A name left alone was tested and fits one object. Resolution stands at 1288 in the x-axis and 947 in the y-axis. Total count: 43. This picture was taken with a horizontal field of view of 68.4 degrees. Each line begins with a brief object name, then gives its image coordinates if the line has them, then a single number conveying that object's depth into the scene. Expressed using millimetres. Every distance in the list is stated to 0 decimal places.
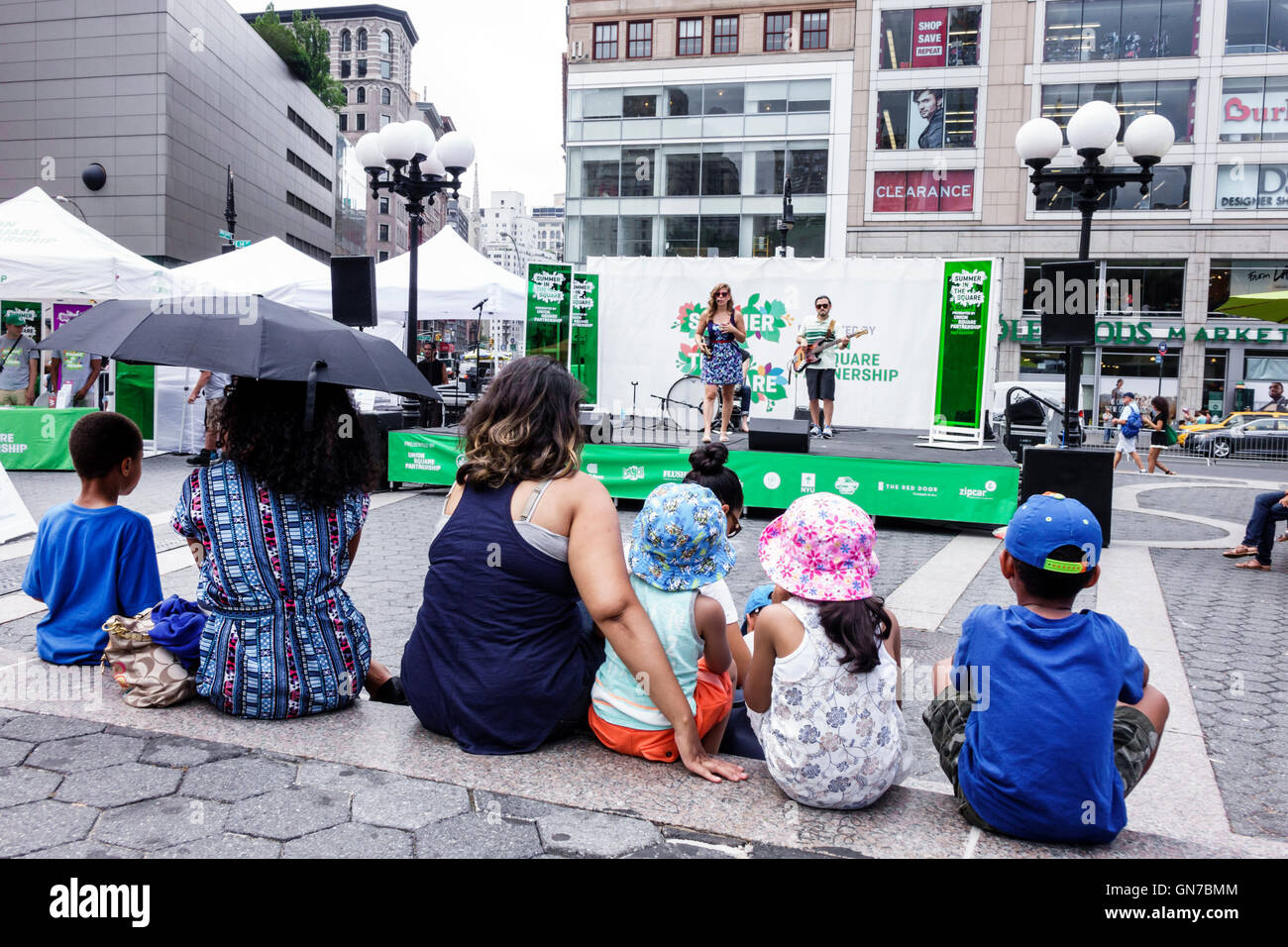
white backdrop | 14008
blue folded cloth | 3236
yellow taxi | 24047
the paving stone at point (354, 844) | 2367
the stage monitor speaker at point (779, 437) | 10039
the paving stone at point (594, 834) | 2420
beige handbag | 3256
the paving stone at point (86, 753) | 2850
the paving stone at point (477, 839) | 2387
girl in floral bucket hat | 2562
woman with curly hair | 2982
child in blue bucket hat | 2785
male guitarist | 12000
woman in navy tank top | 2711
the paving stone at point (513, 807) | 2582
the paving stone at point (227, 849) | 2338
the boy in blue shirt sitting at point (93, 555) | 3533
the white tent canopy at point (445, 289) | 14727
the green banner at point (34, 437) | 11930
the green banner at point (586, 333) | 14367
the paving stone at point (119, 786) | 2629
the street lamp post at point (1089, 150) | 9469
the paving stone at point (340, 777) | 2748
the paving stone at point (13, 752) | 2861
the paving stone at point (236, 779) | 2674
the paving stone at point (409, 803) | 2551
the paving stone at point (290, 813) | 2479
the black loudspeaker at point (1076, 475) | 8609
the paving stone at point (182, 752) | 2883
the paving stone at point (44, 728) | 3057
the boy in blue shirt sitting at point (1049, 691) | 2361
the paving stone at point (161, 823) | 2410
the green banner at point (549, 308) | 13273
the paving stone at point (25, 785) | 2621
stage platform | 9578
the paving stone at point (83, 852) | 2324
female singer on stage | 10875
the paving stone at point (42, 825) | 2373
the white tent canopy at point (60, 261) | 11797
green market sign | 32781
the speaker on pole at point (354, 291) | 9469
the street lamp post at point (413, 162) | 11992
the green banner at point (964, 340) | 11789
